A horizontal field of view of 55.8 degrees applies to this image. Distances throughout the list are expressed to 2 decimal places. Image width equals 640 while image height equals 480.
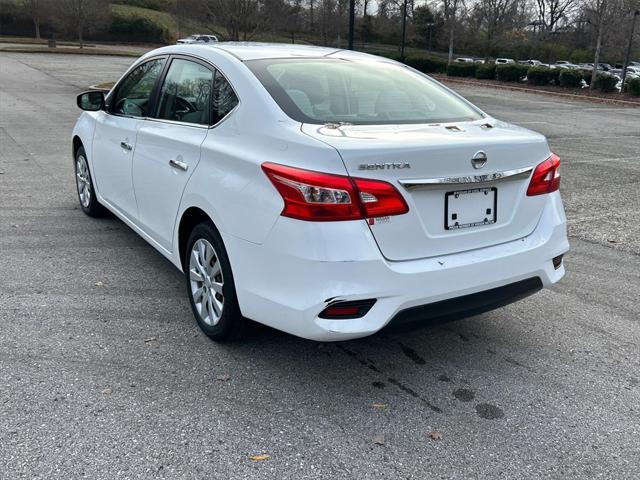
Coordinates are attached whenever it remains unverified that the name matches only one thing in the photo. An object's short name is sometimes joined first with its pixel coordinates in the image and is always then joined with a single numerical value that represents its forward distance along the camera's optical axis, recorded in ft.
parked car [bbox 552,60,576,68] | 174.97
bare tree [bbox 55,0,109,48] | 161.99
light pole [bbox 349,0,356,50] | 68.20
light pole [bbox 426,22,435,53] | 197.21
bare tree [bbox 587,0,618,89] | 95.66
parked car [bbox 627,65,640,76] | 141.28
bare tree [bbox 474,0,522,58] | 153.28
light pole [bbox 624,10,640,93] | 94.01
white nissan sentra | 8.91
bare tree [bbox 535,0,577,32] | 203.31
